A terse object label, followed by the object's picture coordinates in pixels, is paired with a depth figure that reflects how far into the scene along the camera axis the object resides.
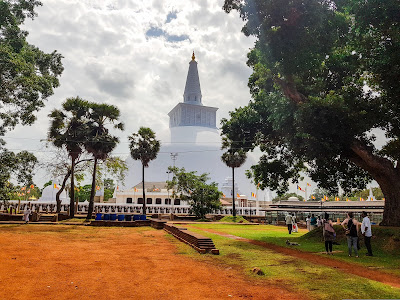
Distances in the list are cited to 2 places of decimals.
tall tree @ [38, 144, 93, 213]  33.28
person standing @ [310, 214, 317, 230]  24.71
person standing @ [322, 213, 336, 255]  12.12
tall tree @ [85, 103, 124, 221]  31.64
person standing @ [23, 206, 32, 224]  25.80
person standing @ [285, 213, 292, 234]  23.16
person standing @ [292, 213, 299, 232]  25.68
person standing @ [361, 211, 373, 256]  12.02
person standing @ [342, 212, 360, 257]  11.72
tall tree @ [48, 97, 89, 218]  31.36
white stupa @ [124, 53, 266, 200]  73.46
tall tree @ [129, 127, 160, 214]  38.81
